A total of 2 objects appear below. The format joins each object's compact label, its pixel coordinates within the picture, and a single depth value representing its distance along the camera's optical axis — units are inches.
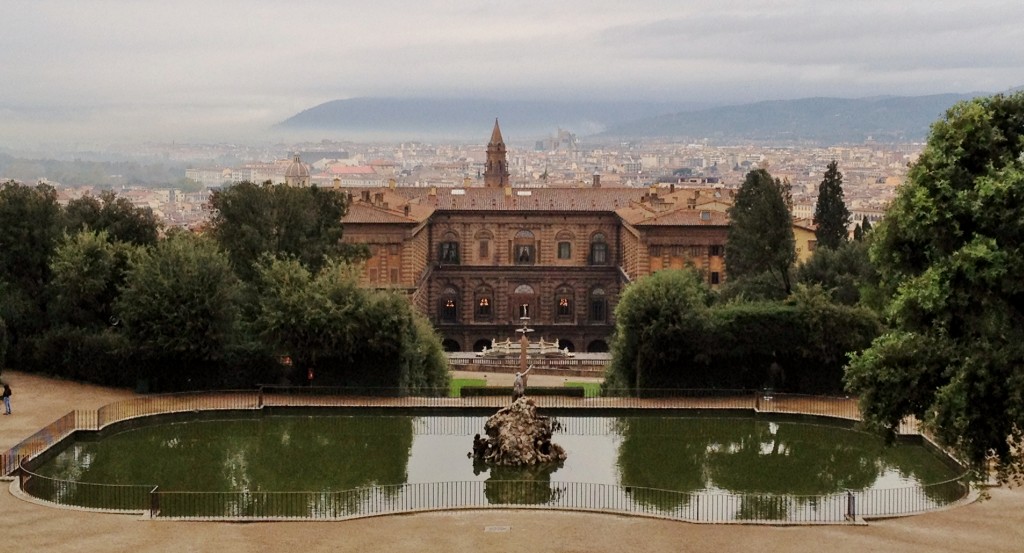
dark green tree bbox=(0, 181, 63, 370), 1887.3
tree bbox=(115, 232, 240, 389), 1681.8
